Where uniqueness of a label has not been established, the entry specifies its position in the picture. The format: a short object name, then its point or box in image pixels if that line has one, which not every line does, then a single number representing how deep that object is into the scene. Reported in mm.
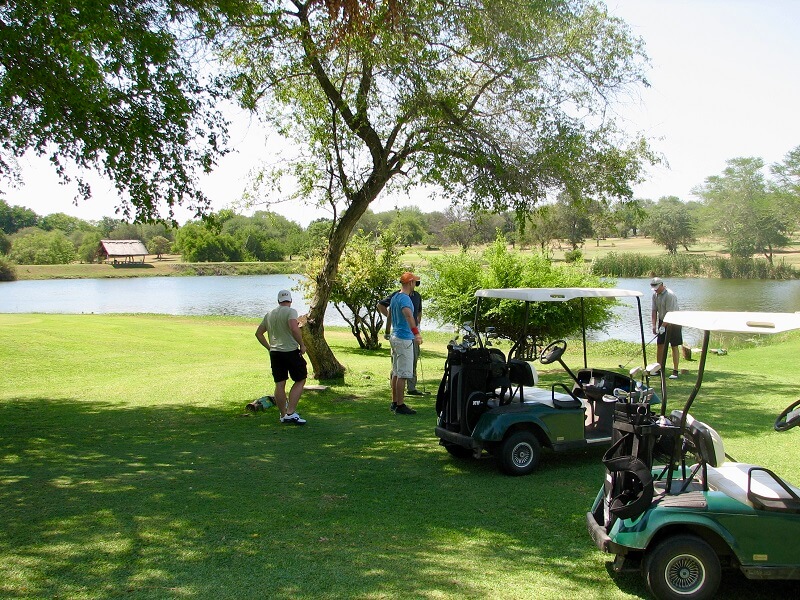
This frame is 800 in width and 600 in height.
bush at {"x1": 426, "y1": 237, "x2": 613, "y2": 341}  16562
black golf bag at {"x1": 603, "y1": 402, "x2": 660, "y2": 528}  4148
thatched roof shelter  82250
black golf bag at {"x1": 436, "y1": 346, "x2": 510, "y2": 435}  6699
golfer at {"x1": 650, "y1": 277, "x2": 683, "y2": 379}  12034
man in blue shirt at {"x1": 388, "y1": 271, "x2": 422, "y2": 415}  9617
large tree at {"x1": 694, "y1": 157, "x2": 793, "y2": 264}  71250
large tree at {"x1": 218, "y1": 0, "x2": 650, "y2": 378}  10711
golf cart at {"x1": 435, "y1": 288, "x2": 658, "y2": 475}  6496
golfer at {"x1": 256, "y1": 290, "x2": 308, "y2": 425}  8914
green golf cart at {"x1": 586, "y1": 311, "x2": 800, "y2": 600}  3928
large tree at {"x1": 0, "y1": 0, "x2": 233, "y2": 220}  7590
